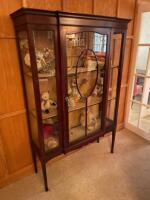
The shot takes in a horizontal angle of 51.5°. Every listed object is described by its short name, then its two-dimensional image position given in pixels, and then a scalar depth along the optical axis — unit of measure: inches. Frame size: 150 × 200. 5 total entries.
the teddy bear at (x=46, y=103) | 59.2
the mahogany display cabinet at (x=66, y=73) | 48.6
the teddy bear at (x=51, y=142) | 64.7
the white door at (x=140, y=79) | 87.2
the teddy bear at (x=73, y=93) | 61.1
